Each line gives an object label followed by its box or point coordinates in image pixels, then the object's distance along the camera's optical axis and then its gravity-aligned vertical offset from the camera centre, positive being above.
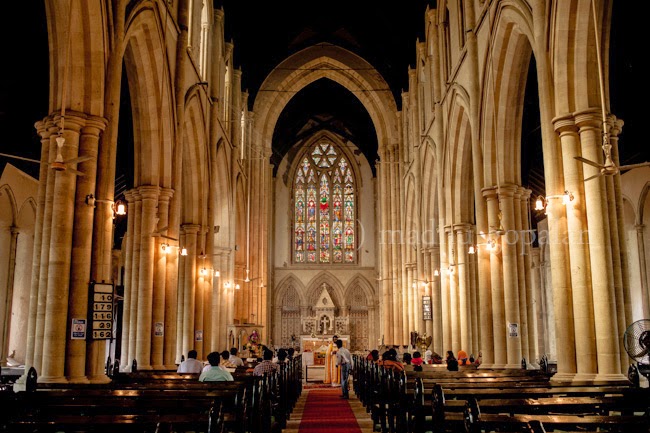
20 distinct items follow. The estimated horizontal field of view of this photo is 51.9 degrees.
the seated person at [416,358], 16.86 -0.33
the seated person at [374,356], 16.83 -0.25
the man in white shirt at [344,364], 17.69 -0.47
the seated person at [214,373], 10.33 -0.39
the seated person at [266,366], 12.37 -0.35
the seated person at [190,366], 13.62 -0.37
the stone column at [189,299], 19.92 +1.42
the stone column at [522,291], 15.74 +1.25
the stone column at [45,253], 10.69 +1.53
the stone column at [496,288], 16.03 +1.37
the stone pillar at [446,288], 21.84 +1.87
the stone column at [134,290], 15.74 +1.35
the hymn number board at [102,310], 11.27 +0.64
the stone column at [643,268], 21.17 +2.39
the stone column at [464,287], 20.42 +1.75
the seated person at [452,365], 14.44 -0.42
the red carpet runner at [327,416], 11.61 -1.39
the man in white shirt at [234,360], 17.51 -0.34
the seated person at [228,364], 17.08 -0.43
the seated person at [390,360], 12.20 -0.26
